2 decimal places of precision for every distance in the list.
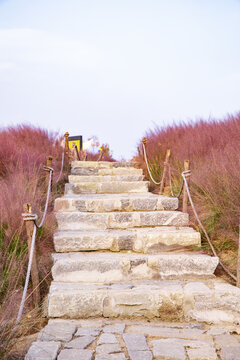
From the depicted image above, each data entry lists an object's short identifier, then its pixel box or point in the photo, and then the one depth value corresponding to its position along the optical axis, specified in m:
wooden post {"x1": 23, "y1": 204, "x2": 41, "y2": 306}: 3.18
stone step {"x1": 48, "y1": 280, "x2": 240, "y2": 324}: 2.97
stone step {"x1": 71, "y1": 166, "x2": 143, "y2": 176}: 7.34
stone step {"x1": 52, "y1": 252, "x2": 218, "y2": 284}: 3.41
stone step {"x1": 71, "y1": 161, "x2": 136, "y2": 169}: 7.88
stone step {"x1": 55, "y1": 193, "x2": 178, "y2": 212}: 4.80
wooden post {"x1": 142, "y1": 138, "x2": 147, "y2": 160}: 7.41
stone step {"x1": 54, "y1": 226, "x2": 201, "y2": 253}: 3.87
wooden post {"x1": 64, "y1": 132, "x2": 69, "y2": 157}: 8.71
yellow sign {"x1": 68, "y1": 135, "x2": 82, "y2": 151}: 12.71
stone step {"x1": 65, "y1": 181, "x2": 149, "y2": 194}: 6.04
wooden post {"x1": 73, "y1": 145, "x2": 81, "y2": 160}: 9.10
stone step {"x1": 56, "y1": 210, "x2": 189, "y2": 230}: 4.41
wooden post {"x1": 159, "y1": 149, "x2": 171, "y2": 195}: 5.73
